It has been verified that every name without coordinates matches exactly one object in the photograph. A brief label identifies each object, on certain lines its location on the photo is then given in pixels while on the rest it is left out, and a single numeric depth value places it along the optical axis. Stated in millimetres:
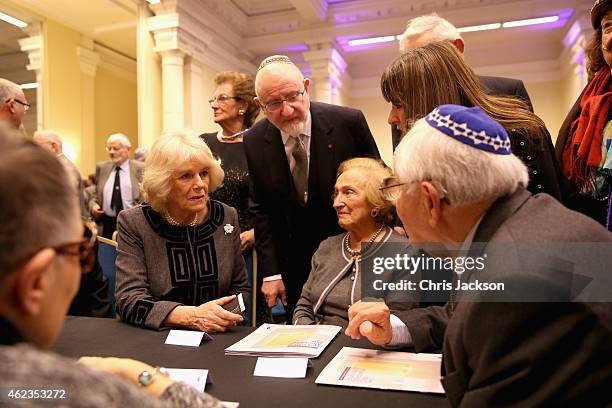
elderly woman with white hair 2074
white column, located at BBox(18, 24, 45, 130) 7996
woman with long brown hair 1630
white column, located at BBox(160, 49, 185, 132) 6922
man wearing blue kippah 861
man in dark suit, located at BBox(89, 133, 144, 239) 5828
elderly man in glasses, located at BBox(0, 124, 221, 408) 643
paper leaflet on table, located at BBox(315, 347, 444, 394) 1220
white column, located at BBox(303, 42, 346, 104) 9055
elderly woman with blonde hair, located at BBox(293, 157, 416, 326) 2027
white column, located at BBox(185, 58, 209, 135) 7293
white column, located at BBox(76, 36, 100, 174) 9109
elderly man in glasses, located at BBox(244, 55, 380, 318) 2490
